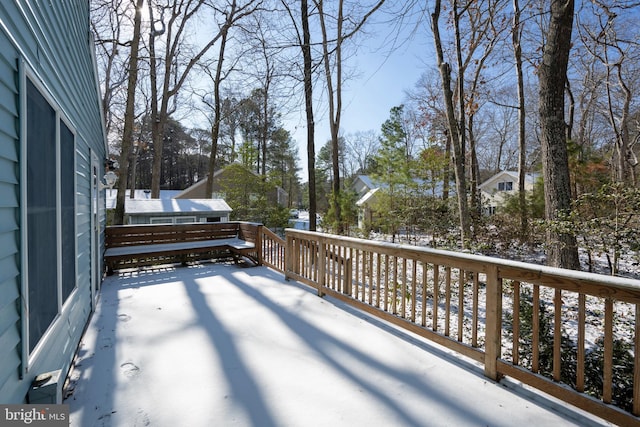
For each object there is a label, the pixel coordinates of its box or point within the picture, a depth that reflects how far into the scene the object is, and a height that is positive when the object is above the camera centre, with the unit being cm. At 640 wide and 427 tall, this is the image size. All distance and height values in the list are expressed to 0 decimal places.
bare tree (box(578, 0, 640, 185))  1035 +531
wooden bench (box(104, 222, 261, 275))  568 -74
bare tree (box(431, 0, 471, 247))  593 +144
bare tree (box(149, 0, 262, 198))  1075 +620
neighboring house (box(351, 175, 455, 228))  973 +51
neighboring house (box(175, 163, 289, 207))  1199 +96
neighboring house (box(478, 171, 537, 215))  2173 +181
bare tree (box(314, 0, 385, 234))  839 +350
